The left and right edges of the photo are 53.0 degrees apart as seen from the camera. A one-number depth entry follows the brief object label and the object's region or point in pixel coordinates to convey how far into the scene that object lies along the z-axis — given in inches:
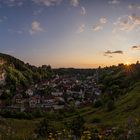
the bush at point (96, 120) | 1271.3
